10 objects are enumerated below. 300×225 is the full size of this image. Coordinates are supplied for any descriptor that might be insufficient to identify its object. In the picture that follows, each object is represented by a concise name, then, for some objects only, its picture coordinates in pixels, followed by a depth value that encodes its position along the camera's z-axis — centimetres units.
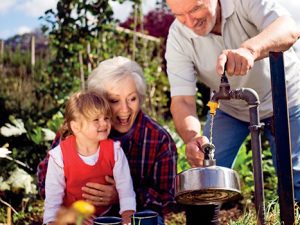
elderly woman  304
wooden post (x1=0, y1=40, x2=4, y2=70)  1055
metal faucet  215
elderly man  282
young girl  295
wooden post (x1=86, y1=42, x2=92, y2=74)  576
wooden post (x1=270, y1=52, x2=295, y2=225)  213
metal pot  212
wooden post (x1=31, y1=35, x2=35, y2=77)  972
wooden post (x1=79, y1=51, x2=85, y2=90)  571
